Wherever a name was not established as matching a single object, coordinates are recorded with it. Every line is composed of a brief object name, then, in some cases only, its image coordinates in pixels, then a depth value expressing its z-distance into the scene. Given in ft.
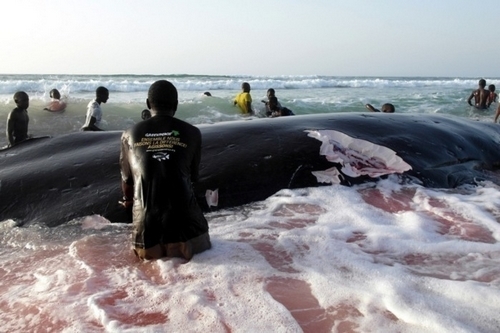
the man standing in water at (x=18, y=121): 33.17
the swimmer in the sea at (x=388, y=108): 39.75
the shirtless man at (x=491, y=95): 64.75
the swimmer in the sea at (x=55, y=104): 53.52
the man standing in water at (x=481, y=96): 64.59
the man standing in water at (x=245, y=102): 55.36
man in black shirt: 11.70
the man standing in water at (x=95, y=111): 36.70
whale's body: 16.10
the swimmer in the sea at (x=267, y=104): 48.14
